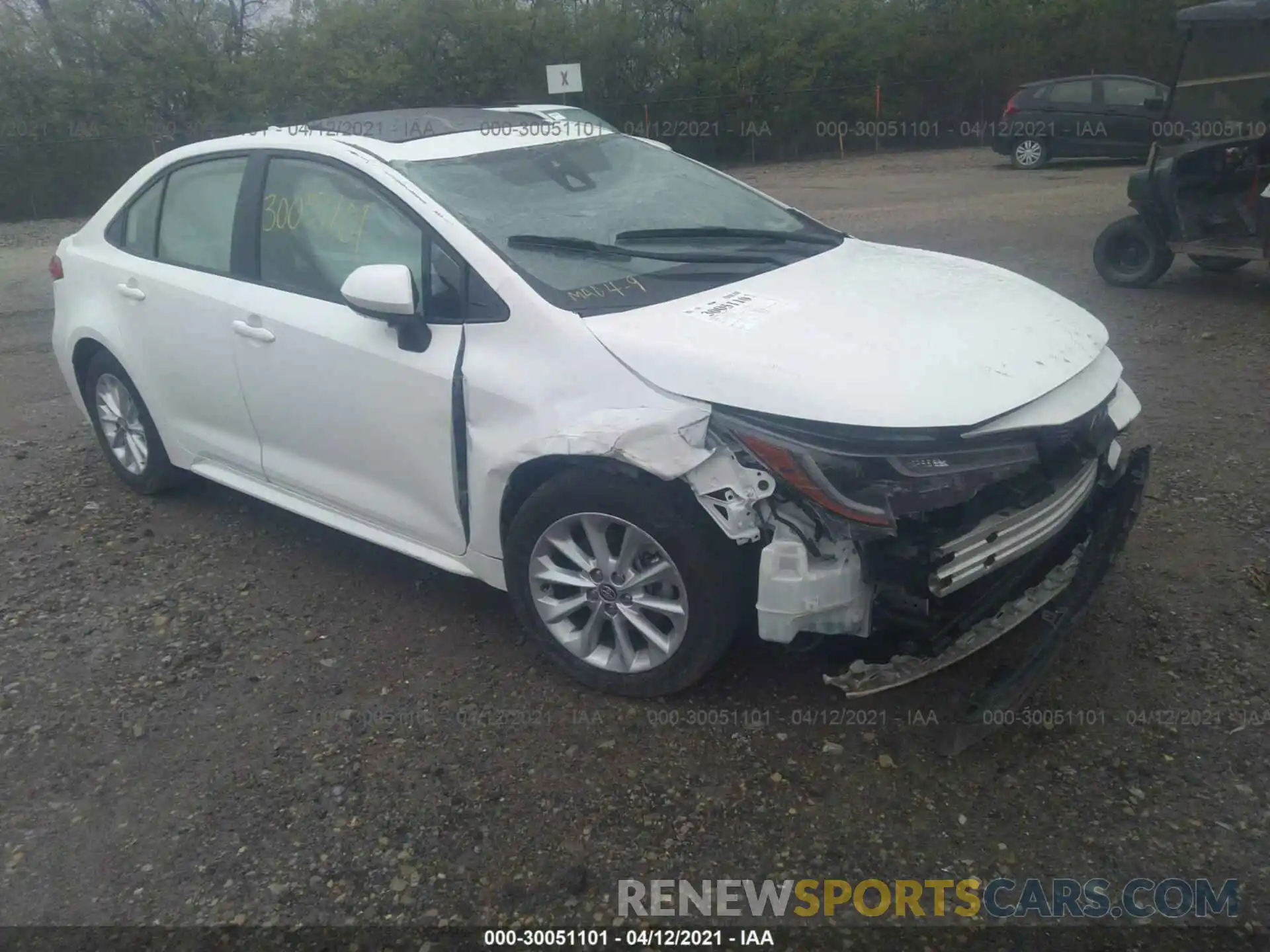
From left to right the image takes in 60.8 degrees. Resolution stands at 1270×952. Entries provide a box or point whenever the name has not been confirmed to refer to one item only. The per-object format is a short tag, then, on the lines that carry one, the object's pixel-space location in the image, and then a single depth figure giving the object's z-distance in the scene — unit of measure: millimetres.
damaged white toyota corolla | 2930
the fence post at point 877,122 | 24047
